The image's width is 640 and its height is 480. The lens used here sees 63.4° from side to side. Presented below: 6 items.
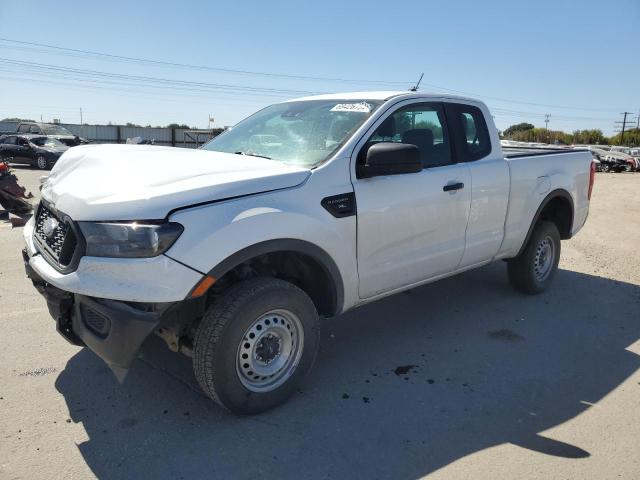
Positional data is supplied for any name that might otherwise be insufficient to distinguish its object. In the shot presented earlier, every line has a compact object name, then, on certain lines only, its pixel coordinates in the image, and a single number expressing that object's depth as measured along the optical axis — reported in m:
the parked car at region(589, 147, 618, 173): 33.16
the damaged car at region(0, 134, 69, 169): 20.86
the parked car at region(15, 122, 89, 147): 26.18
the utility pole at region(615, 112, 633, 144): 96.75
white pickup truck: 2.61
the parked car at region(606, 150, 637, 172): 33.03
